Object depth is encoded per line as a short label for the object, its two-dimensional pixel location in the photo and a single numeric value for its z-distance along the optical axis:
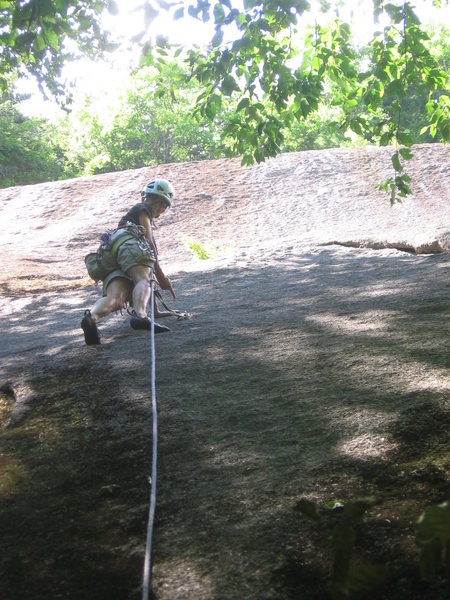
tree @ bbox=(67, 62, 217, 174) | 36.47
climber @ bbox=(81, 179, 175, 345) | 5.48
